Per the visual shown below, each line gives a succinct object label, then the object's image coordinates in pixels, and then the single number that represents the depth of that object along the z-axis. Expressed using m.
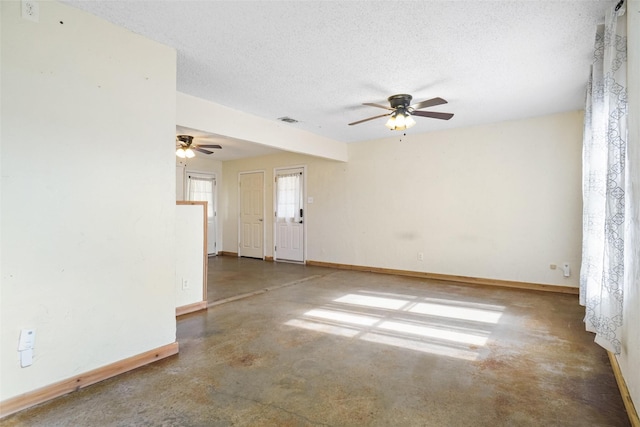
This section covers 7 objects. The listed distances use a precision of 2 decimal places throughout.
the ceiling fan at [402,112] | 3.96
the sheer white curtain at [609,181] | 2.03
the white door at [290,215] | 7.73
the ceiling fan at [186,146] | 5.54
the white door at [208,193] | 8.45
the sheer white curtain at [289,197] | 7.78
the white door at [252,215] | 8.40
